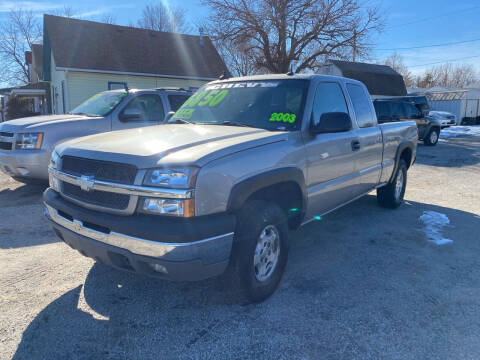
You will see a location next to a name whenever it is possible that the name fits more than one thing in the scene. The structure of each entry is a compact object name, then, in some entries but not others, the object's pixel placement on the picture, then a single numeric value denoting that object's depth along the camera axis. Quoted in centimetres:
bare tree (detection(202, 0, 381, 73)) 2202
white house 1839
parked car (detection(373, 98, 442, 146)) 1390
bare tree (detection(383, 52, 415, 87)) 6594
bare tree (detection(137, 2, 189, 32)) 4744
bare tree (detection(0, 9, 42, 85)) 4412
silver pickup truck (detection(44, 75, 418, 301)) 252
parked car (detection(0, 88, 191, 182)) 604
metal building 3230
